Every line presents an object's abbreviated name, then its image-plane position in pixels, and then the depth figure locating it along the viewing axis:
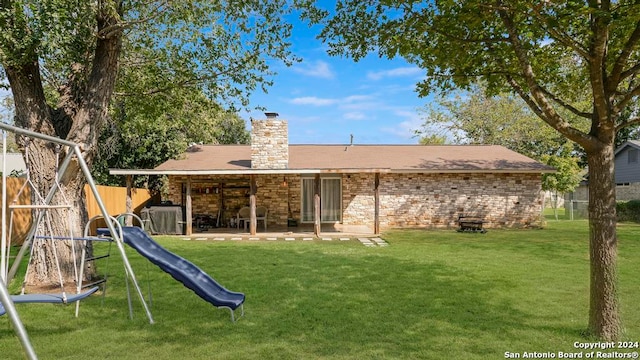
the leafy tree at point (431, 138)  33.73
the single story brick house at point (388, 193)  17.30
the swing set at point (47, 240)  2.36
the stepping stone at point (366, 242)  12.62
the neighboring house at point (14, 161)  28.25
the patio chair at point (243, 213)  16.83
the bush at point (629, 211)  20.42
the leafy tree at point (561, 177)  21.76
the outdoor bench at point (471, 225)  16.12
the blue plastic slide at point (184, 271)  5.51
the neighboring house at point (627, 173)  26.84
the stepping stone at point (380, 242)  12.58
